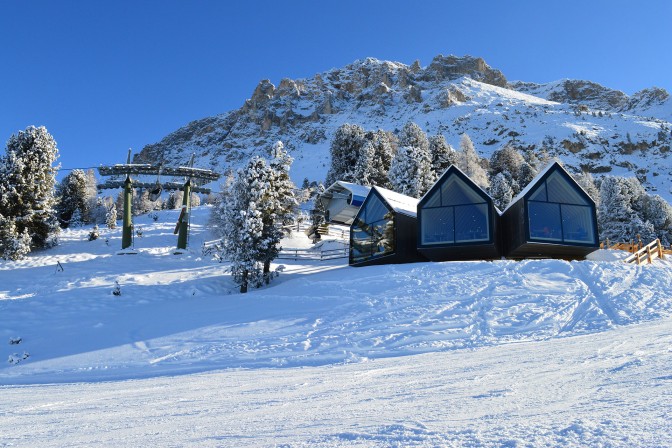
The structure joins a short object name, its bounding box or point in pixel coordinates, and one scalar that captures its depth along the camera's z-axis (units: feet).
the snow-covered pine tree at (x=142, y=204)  235.40
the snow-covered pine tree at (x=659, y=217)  149.59
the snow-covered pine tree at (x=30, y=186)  84.43
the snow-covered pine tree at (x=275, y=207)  73.61
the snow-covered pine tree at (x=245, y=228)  70.49
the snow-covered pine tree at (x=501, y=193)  151.33
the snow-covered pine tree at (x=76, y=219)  149.28
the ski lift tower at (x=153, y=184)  93.56
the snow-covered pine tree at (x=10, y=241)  80.79
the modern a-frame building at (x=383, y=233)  78.02
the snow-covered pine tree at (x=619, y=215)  138.82
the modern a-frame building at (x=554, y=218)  70.08
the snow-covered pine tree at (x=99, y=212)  173.71
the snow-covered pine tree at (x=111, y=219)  138.62
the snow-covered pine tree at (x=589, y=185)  171.50
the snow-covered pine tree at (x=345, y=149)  175.83
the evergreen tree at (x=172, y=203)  230.09
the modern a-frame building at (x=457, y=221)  71.87
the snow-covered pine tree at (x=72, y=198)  151.84
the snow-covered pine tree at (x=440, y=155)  161.79
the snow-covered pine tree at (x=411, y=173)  132.26
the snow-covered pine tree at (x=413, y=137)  166.30
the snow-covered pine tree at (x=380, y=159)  162.09
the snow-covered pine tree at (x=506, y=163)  200.56
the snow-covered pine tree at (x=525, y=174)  185.16
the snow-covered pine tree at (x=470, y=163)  190.49
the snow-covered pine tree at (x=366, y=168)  157.79
